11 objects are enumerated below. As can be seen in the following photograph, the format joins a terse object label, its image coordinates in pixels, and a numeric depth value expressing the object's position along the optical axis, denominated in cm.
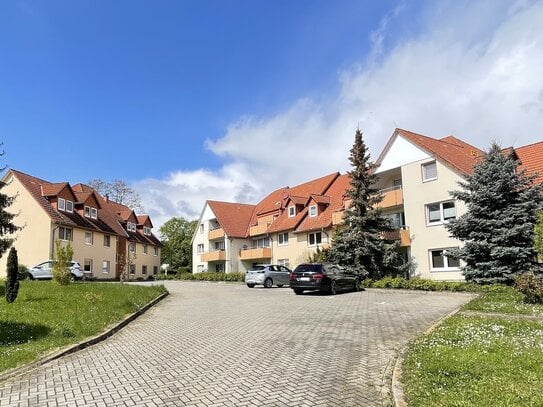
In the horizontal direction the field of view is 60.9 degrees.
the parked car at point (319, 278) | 2272
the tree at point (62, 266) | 2052
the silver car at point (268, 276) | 3145
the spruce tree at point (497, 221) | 2047
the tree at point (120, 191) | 6581
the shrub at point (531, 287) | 1450
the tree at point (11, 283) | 1439
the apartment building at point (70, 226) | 3822
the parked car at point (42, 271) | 3241
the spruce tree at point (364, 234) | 2808
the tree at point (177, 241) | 7650
